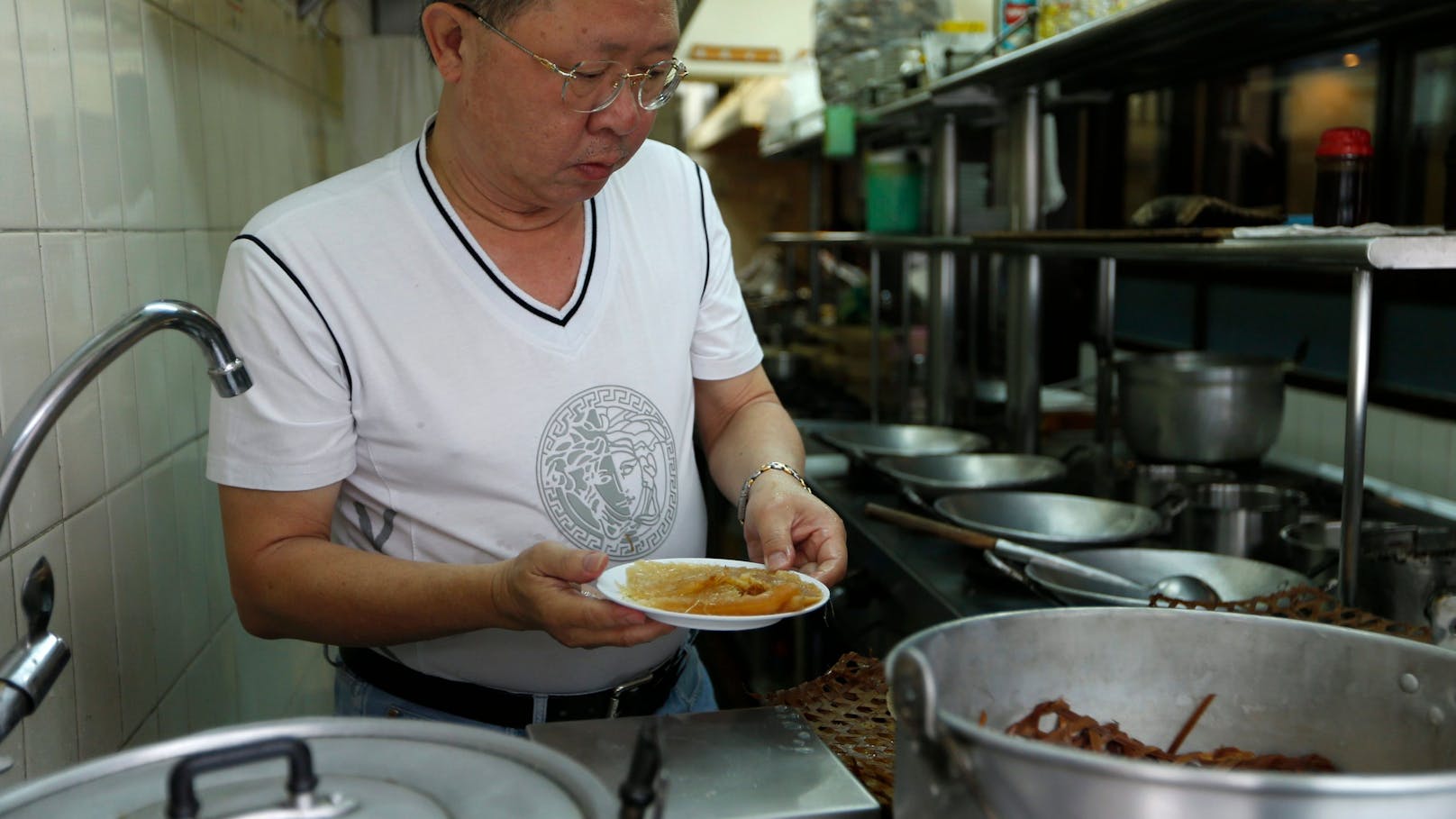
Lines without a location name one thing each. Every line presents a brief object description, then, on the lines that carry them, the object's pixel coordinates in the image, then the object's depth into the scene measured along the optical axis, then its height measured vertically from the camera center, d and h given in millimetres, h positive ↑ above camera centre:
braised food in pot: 936 -398
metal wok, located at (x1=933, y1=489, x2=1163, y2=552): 2084 -516
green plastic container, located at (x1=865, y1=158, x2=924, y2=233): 3951 +74
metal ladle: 1698 -504
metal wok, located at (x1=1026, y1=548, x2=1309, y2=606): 1704 -510
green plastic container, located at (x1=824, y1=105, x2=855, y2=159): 3932 +287
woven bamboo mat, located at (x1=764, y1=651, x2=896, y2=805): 1083 -476
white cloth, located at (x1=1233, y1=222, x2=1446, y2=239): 1559 -26
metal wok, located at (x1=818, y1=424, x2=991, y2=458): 2898 -520
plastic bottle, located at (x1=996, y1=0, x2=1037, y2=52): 2711 +449
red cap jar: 1774 +47
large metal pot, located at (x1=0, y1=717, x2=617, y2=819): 773 -362
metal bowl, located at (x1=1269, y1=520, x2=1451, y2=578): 1829 -514
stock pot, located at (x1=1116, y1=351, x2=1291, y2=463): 2441 -387
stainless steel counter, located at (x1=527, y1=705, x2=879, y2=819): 967 -450
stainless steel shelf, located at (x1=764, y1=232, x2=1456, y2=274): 1391 -52
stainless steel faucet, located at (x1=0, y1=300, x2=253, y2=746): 831 -138
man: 1326 -189
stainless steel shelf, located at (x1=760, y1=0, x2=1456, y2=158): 2041 +327
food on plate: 1204 -369
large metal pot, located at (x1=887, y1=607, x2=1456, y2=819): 740 -346
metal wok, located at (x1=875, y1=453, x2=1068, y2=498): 2490 -516
